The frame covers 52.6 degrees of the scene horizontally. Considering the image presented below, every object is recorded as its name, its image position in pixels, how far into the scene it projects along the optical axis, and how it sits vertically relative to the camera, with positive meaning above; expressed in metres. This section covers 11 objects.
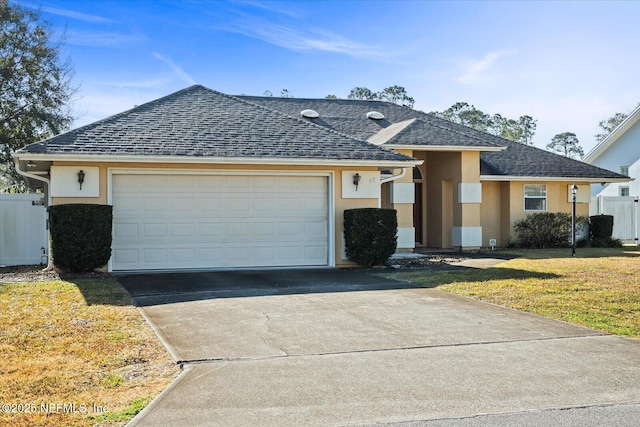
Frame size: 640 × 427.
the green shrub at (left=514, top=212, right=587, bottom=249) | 22.31 -0.50
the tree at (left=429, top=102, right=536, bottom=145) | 59.97 +9.10
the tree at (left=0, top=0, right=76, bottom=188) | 29.77 +6.31
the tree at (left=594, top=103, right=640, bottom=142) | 57.46 +8.50
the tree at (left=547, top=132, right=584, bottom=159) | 70.00 +7.77
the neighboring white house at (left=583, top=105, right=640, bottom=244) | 25.59 +2.19
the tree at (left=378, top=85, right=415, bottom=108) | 53.84 +10.08
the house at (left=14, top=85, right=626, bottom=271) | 14.37 +0.88
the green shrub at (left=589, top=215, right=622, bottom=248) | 23.47 -0.57
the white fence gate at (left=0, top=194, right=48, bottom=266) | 17.45 -0.37
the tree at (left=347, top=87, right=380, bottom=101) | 55.12 +10.49
